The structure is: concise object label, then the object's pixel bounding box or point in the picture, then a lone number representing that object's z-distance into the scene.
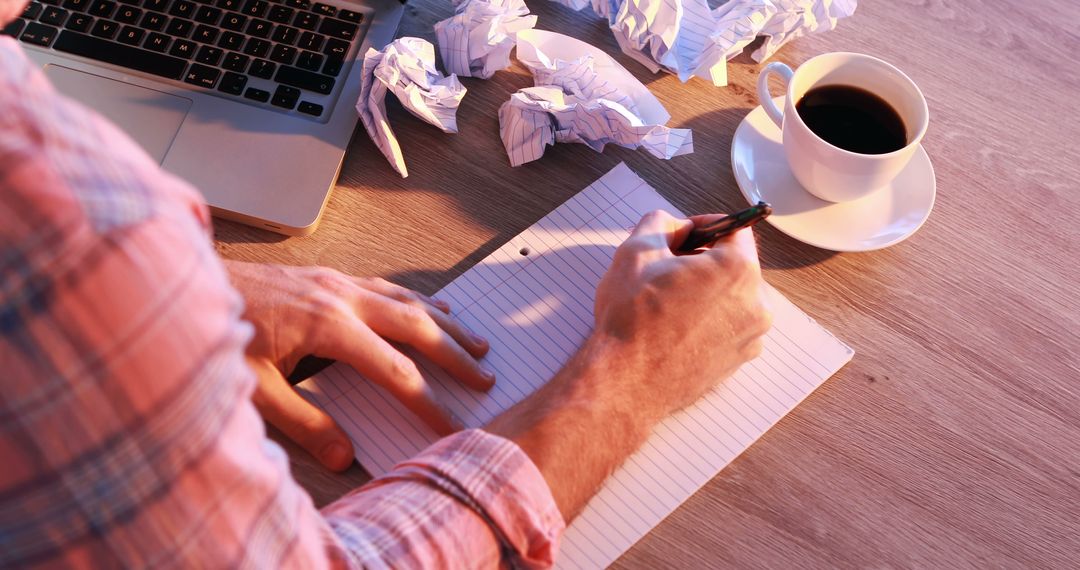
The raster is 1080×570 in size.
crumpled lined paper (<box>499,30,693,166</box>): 0.81
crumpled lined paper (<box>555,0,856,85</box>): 0.88
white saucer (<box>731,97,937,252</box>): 0.80
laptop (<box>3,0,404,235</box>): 0.78
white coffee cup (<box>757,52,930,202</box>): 0.74
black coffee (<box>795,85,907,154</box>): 0.78
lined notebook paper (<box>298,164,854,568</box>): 0.68
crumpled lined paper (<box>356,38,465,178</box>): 0.80
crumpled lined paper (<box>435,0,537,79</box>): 0.85
